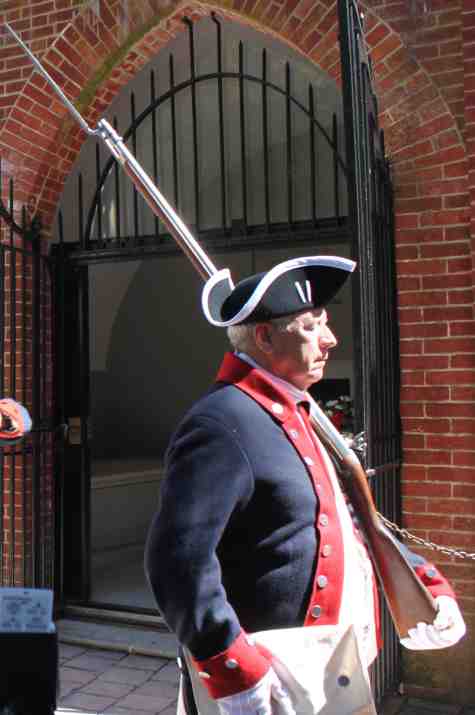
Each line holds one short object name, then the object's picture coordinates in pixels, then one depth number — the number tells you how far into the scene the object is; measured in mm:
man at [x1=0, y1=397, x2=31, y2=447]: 3580
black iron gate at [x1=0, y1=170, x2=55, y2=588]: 5402
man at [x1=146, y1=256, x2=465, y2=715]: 1800
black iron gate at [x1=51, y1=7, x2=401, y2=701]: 3273
